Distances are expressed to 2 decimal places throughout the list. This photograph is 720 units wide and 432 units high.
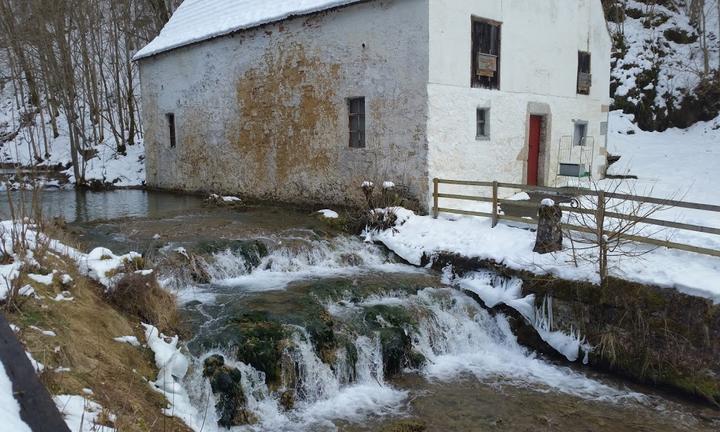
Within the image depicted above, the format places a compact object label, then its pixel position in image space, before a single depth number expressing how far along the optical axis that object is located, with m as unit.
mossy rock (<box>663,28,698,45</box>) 25.39
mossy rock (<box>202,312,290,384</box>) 6.30
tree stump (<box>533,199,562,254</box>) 8.60
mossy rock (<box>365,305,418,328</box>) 7.68
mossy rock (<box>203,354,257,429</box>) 5.78
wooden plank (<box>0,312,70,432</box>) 2.98
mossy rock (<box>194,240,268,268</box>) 9.34
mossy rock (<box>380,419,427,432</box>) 5.77
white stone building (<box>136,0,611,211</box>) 11.92
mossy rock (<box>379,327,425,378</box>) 7.22
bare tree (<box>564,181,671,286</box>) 7.71
